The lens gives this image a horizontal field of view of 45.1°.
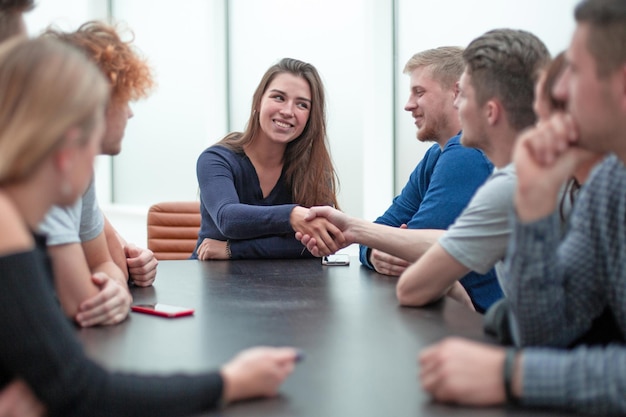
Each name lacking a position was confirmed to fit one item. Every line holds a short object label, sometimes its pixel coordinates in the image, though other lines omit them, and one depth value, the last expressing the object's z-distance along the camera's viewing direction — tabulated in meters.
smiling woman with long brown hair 2.85
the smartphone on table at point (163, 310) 1.81
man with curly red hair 1.66
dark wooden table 1.17
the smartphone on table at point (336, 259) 2.75
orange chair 4.05
